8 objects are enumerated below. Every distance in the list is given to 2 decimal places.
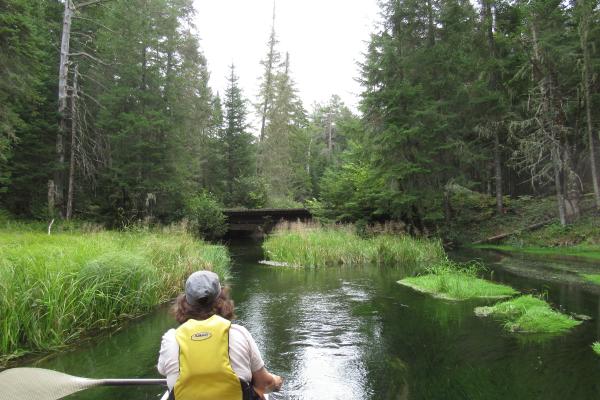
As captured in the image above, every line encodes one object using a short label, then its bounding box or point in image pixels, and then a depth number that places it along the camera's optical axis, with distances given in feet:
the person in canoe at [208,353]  8.09
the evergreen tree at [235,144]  114.83
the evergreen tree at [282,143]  120.16
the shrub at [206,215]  74.81
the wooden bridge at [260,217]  85.81
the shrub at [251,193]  106.52
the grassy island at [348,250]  50.93
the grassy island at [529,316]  23.25
